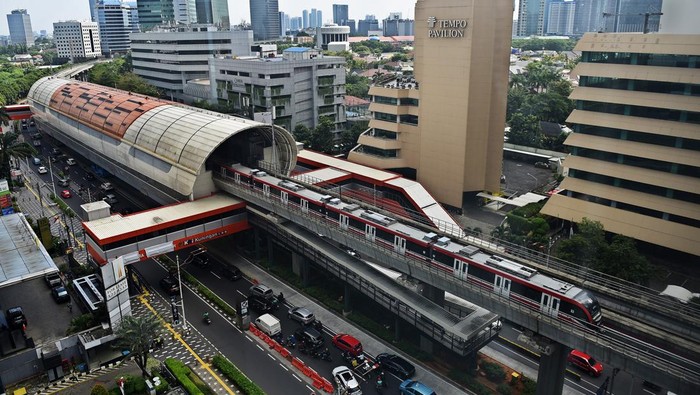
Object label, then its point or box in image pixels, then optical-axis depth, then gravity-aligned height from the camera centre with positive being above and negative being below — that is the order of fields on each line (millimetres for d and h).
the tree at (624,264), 36812 -15189
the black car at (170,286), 42812 -19014
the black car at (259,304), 39875 -19111
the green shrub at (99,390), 28433 -18074
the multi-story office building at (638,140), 41625 -7842
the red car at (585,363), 32219 -19242
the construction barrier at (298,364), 32844 -19380
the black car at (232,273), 45012 -18926
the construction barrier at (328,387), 30688 -19396
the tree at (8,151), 64438 -12164
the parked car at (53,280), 42156 -18202
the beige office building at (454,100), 55809 -5751
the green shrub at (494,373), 31641 -19237
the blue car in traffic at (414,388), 29422 -18897
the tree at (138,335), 30000 -16036
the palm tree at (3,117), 78875 -9611
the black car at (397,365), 32000 -19158
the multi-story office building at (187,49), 110688 +253
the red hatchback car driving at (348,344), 34031 -18987
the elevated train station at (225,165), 32394 -12047
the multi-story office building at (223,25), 120650 +5874
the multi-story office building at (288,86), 83125 -5856
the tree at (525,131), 83125 -12986
